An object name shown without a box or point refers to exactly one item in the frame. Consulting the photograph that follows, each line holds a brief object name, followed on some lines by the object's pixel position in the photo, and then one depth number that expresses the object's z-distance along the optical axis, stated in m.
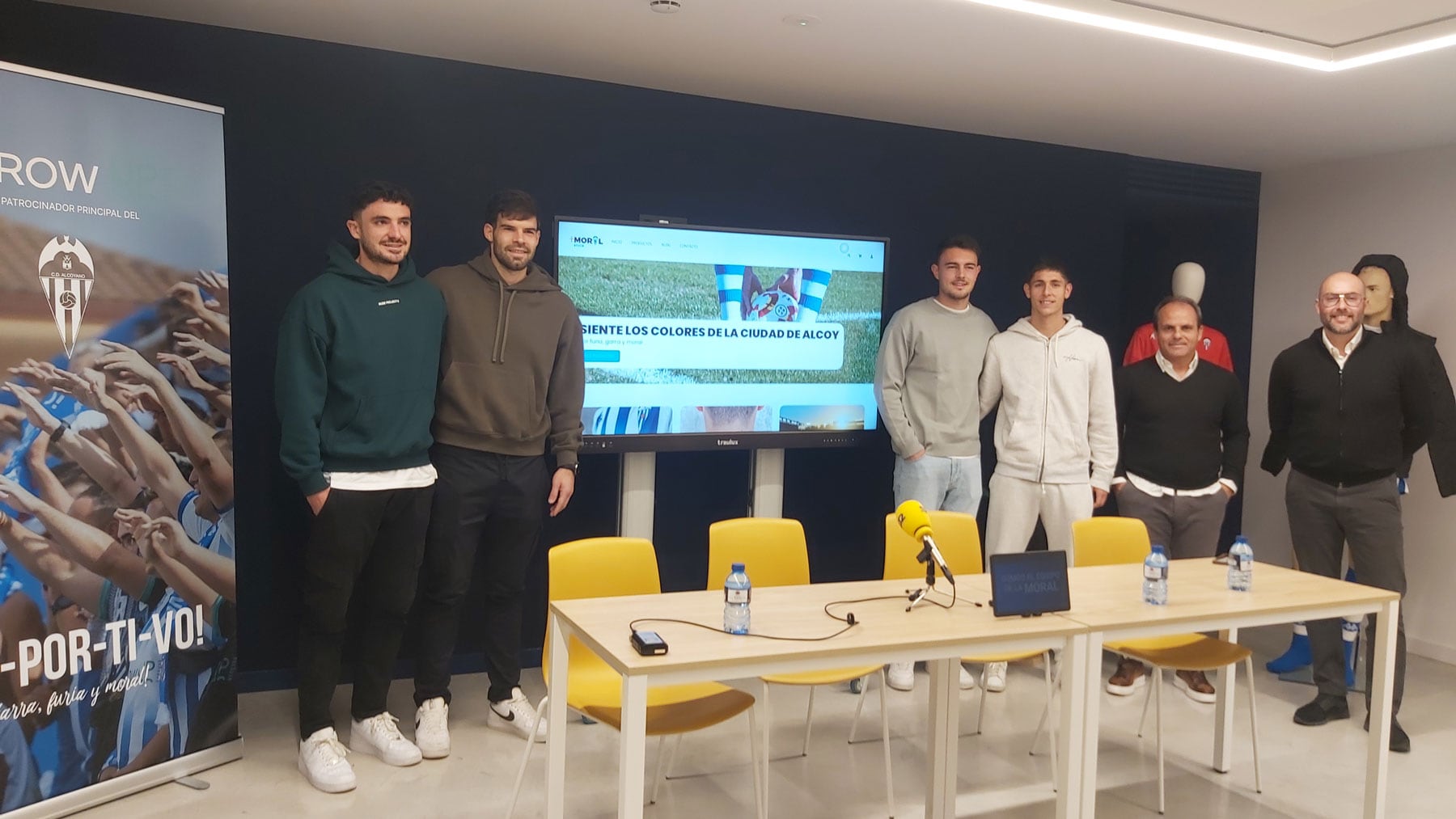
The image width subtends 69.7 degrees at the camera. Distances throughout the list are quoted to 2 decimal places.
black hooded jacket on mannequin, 4.32
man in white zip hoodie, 4.46
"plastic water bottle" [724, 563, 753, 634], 2.53
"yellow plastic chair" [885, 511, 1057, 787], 3.60
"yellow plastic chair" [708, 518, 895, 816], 3.29
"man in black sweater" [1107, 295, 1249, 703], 4.42
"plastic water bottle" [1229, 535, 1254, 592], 3.18
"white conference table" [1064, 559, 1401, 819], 2.77
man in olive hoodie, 3.71
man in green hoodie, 3.35
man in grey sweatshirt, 4.52
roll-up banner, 2.97
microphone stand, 2.84
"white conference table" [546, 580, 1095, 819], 2.29
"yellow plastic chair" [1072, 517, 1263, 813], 3.45
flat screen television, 4.27
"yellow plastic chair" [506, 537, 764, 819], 2.78
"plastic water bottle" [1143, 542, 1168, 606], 2.97
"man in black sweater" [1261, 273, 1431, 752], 4.16
